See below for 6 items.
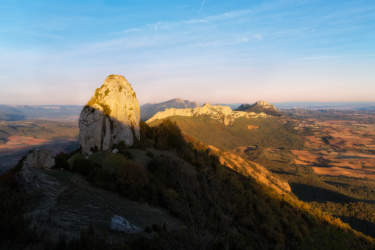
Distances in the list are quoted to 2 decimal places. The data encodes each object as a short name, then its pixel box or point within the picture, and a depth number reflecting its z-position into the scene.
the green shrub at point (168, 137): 39.84
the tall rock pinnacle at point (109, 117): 27.19
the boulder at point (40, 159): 15.33
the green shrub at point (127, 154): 26.59
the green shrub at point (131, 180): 16.82
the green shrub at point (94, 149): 26.99
